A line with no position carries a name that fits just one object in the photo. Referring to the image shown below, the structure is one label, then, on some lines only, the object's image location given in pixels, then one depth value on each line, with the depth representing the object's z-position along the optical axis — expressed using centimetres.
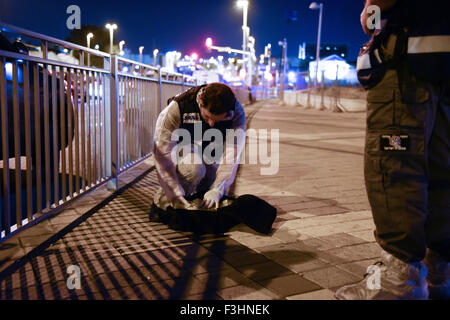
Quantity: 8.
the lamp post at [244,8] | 3756
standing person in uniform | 224
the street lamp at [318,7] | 3569
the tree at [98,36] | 5994
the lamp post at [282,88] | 3776
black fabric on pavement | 373
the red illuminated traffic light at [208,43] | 2999
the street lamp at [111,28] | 6025
